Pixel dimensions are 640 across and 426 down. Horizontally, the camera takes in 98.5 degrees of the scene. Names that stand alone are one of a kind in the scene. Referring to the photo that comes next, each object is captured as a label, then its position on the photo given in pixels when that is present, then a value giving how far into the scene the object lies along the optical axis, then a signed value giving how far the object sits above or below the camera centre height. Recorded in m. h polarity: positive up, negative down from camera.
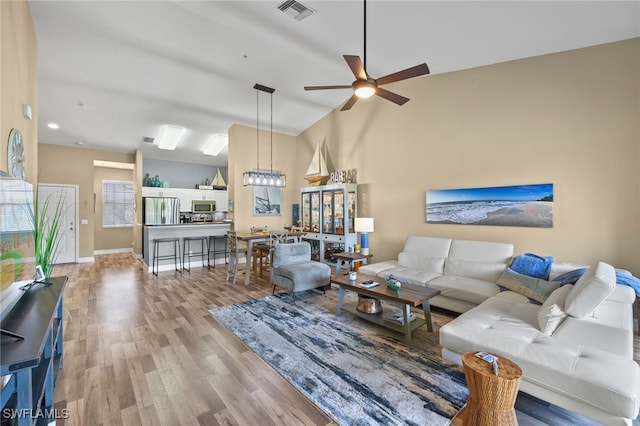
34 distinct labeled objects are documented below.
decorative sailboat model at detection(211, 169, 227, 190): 9.02 +1.06
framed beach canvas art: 3.60 +0.09
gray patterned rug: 1.89 -1.35
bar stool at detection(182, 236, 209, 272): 6.37 -0.84
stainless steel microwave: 8.56 +0.27
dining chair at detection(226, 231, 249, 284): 5.20 -0.67
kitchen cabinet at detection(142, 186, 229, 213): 7.91 +0.62
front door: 6.86 -0.10
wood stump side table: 1.61 -1.08
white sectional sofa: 1.58 -0.95
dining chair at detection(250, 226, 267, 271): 5.71 -0.76
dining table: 5.07 -0.47
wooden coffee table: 2.85 -0.92
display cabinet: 5.79 -0.09
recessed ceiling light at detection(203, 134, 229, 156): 7.17 +1.93
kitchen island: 6.16 -0.46
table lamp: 5.21 -0.31
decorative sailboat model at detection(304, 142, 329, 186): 6.38 +1.05
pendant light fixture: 5.27 +0.73
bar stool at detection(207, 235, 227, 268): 6.93 -0.80
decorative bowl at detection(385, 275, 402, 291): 3.09 -0.81
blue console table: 1.18 -0.61
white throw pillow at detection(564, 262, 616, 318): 2.06 -0.62
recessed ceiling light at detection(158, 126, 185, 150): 6.41 +1.92
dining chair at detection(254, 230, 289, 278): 5.54 -0.53
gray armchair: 4.06 -0.86
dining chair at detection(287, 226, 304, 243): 6.00 -0.54
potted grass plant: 2.47 -0.27
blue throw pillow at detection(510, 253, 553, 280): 3.14 -0.64
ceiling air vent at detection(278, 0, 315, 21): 2.95 +2.26
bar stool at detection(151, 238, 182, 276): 6.02 -0.90
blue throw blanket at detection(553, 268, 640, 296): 2.53 -0.66
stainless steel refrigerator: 7.46 +0.14
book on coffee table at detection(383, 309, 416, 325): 3.09 -1.21
